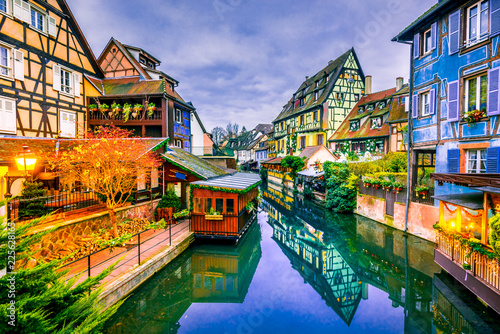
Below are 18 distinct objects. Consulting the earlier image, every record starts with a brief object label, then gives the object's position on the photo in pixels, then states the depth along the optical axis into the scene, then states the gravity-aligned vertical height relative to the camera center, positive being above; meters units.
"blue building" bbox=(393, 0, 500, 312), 7.64 +2.45
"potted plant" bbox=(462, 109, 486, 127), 9.70 +1.83
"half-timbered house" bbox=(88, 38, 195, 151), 17.70 +4.68
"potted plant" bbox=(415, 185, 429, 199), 11.70 -1.29
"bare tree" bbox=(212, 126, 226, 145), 97.62 +11.77
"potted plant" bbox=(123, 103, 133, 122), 17.45 +3.59
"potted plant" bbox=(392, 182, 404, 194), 13.10 -1.25
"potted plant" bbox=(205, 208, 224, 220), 10.96 -2.32
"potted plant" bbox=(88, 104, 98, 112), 17.22 +3.82
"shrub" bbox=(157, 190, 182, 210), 12.87 -1.99
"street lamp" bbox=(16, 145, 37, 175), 6.52 +0.06
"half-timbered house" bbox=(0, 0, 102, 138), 12.02 +5.11
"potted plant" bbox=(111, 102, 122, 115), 17.41 +3.79
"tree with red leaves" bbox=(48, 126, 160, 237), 8.94 -0.06
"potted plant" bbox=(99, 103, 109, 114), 17.09 +3.79
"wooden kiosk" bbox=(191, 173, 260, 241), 10.98 -2.14
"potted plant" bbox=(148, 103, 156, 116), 17.66 +3.85
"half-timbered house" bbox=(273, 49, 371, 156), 32.12 +8.30
